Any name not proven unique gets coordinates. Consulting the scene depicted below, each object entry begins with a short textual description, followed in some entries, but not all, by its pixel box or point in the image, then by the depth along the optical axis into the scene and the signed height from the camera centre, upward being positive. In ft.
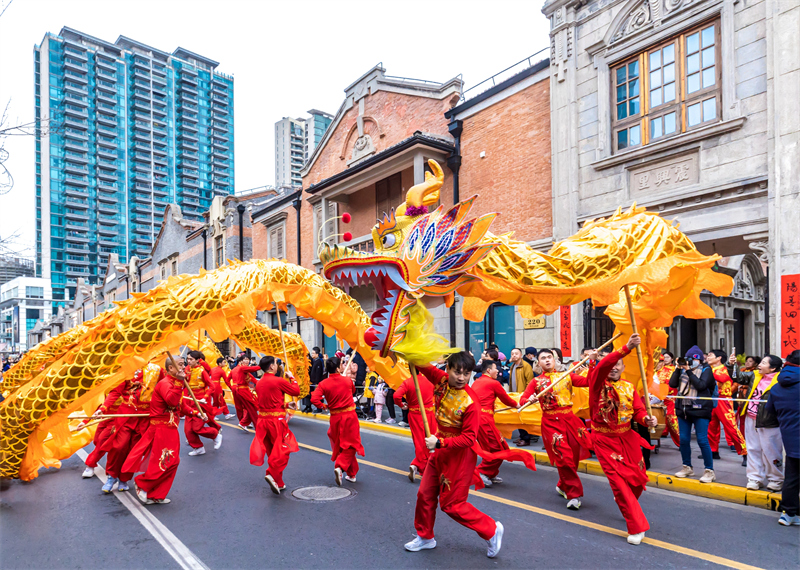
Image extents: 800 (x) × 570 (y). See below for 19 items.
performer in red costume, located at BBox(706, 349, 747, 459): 26.13 -5.99
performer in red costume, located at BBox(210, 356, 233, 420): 38.88 -6.57
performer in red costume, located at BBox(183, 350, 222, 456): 29.78 -7.25
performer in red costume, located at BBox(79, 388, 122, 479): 24.02 -6.25
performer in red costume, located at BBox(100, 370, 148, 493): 22.47 -5.91
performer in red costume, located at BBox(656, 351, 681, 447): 25.75 -4.97
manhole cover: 21.30 -7.88
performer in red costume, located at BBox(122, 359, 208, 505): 20.45 -5.75
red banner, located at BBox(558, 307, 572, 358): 38.75 -2.87
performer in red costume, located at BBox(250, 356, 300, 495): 23.35 -5.40
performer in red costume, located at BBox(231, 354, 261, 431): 32.80 -5.83
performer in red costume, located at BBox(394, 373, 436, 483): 23.46 -5.45
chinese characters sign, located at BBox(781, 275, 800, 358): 27.25 -1.30
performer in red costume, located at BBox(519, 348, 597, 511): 19.74 -5.21
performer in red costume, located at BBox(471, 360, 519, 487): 20.74 -4.78
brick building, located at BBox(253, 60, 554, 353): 42.22 +11.48
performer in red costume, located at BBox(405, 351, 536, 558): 14.71 -4.54
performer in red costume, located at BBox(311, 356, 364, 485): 23.38 -5.53
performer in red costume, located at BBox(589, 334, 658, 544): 16.78 -4.40
